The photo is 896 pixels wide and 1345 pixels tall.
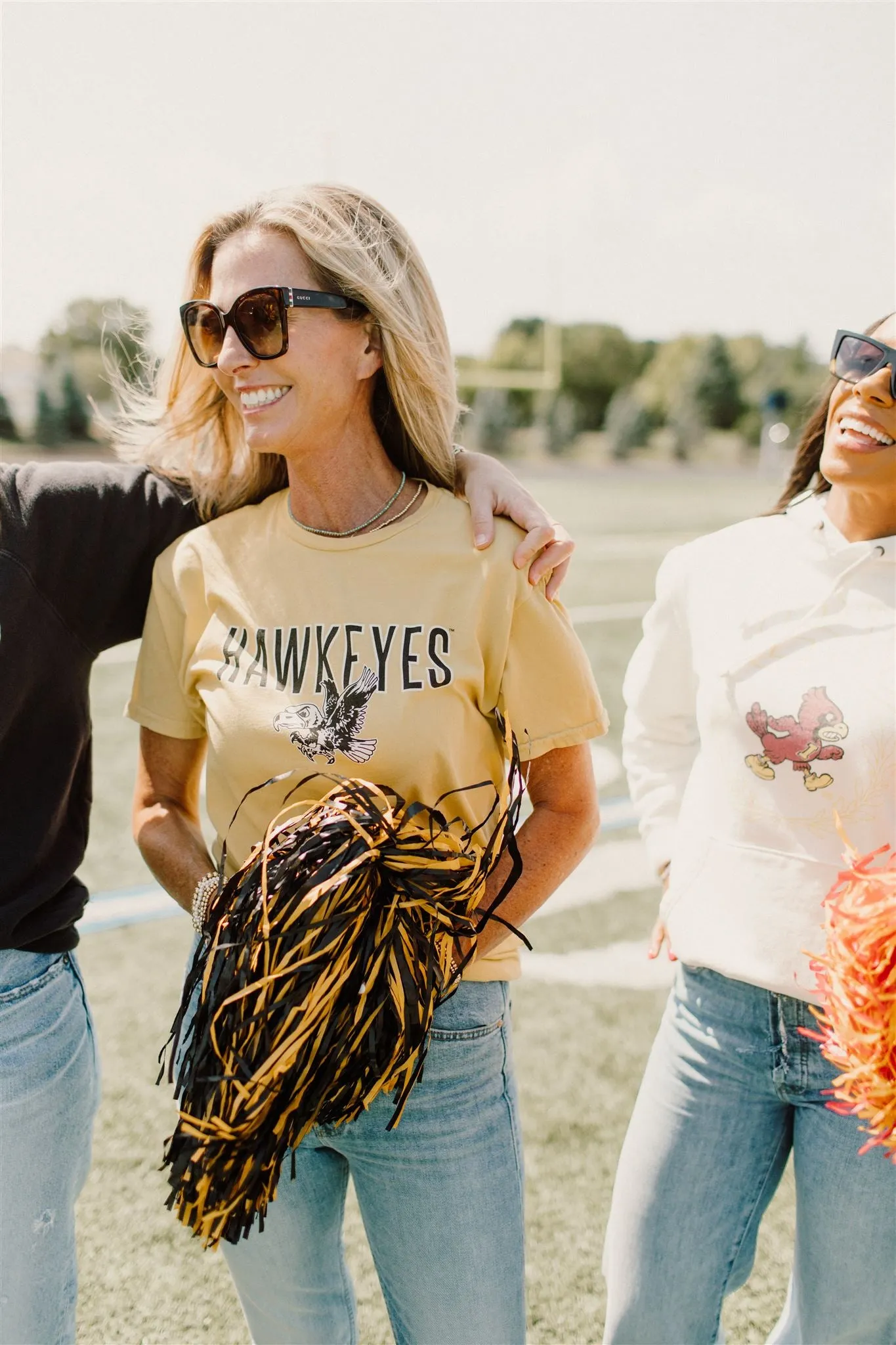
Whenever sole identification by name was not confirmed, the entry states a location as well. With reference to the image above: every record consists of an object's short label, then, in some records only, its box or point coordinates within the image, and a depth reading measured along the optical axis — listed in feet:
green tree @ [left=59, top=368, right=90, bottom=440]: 128.67
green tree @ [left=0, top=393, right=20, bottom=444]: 107.86
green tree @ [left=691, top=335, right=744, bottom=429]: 207.62
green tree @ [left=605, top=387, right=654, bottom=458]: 165.58
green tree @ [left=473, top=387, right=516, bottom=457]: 160.76
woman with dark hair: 6.56
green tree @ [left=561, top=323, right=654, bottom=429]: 238.89
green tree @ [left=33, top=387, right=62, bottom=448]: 125.59
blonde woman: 6.05
